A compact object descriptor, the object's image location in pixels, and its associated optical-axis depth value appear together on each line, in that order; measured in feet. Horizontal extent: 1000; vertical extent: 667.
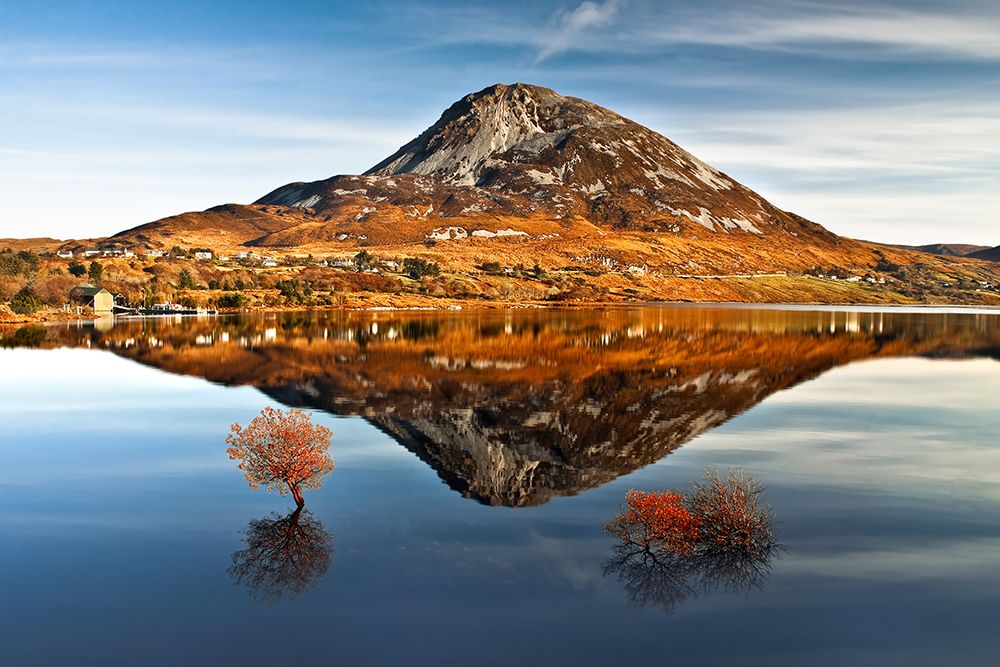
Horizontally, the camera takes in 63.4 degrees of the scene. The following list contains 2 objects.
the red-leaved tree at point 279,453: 87.40
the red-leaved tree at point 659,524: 74.90
